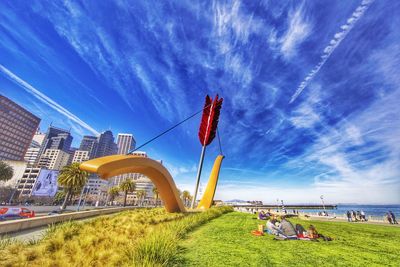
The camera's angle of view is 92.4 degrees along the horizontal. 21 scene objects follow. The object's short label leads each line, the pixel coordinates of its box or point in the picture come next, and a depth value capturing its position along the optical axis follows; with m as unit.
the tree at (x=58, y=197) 73.56
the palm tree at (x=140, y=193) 72.82
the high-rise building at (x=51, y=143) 189.00
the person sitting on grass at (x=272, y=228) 7.92
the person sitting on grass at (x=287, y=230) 7.50
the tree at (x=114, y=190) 64.77
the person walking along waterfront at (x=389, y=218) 16.20
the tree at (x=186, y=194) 78.60
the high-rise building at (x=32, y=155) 150.38
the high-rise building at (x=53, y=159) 134.00
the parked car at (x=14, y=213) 22.13
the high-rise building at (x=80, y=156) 157.00
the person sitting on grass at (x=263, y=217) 14.00
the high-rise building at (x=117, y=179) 176.75
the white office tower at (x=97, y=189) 104.18
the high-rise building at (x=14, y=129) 96.25
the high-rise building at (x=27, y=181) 88.19
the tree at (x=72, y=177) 34.83
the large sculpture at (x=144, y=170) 8.24
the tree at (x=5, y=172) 51.93
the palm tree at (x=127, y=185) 51.69
